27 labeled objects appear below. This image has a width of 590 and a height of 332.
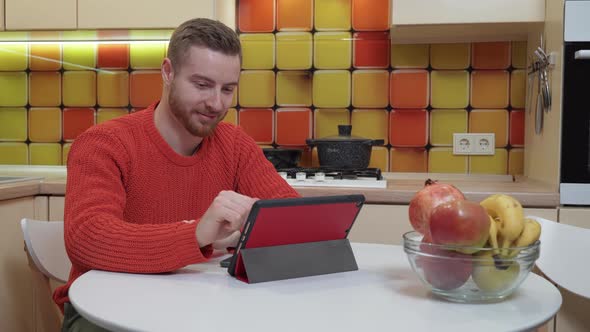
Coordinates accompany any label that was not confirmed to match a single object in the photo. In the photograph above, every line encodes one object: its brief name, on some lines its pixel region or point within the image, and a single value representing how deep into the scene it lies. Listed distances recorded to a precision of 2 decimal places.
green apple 1.02
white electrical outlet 2.85
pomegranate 1.10
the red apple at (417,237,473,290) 1.02
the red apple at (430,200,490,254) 0.99
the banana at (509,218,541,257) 1.06
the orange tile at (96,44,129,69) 3.03
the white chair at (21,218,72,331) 1.70
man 1.27
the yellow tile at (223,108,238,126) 2.98
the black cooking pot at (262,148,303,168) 2.71
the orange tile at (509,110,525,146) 2.83
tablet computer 1.16
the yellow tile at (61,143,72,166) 3.08
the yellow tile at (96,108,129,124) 3.04
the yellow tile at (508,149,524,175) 2.84
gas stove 2.36
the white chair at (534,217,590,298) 1.61
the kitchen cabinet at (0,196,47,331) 2.22
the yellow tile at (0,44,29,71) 3.09
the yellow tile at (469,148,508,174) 2.85
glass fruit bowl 1.02
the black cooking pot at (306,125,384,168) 2.63
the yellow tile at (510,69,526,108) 2.81
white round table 0.94
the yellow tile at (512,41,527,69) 2.80
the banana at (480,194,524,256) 1.05
